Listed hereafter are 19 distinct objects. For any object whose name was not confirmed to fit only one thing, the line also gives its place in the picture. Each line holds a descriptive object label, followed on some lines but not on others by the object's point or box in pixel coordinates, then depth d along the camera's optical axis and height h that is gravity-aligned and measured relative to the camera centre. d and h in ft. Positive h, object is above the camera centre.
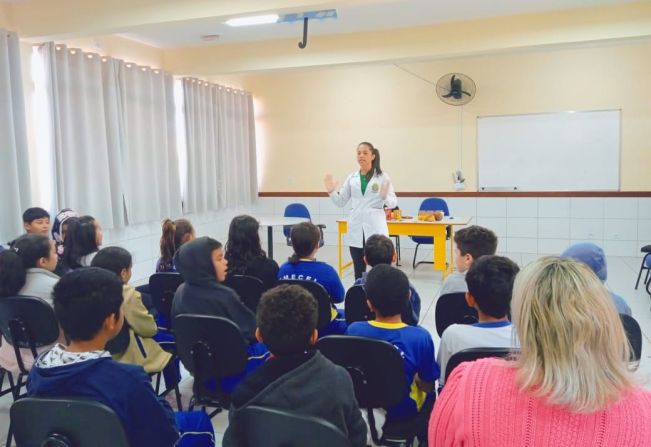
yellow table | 18.74 -2.34
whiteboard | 23.06 +0.49
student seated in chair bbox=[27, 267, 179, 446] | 4.49 -1.68
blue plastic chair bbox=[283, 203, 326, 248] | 22.99 -1.86
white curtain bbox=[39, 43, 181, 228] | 16.44 +1.30
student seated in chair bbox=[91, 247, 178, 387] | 7.87 -2.30
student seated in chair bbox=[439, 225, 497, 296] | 9.02 -1.40
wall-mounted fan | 24.39 +3.57
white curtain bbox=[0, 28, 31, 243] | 14.34 +0.98
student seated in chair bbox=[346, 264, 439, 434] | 6.30 -2.05
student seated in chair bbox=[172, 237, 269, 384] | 8.04 -1.88
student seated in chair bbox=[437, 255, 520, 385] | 5.88 -1.72
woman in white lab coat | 15.66 -1.02
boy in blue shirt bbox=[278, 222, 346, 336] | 9.66 -1.88
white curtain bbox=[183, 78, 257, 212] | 22.88 +1.16
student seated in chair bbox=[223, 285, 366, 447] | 4.30 -1.78
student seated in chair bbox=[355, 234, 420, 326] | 9.53 -1.54
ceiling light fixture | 16.56 +4.80
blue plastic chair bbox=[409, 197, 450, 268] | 22.18 -1.74
